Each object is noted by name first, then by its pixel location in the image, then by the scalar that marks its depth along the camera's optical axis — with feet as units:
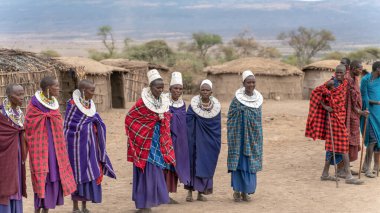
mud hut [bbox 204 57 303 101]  79.20
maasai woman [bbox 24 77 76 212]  20.86
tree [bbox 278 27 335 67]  162.71
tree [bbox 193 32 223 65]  170.40
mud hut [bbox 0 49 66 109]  48.83
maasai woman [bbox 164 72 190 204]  24.49
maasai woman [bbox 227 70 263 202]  24.62
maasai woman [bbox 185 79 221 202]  24.94
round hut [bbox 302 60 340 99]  81.51
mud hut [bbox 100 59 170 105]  71.87
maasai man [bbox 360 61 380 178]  29.71
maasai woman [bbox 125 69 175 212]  22.71
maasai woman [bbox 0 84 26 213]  19.30
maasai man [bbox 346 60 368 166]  28.71
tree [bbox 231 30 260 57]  154.12
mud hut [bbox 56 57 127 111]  62.13
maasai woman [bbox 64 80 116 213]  22.58
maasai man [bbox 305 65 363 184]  28.07
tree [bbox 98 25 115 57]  218.38
